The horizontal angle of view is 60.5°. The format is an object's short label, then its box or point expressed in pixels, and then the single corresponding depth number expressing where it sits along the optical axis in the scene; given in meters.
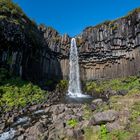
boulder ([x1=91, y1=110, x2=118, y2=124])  7.14
